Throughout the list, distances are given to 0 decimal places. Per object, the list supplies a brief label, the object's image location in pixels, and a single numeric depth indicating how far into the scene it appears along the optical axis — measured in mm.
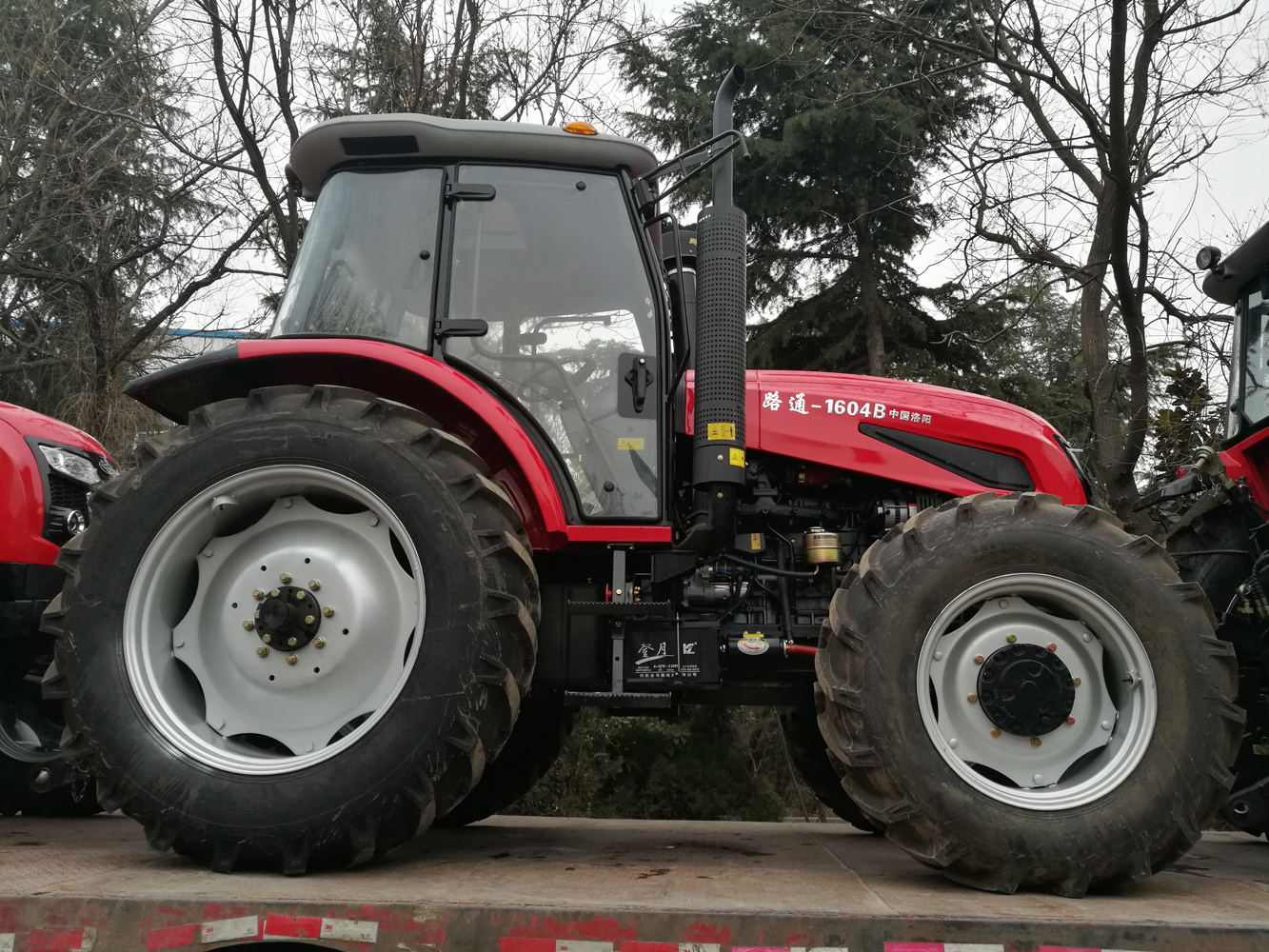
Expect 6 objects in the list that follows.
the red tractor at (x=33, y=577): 3262
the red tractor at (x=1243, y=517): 3291
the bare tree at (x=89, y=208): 8305
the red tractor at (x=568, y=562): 2574
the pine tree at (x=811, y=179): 9117
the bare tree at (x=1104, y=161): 5555
